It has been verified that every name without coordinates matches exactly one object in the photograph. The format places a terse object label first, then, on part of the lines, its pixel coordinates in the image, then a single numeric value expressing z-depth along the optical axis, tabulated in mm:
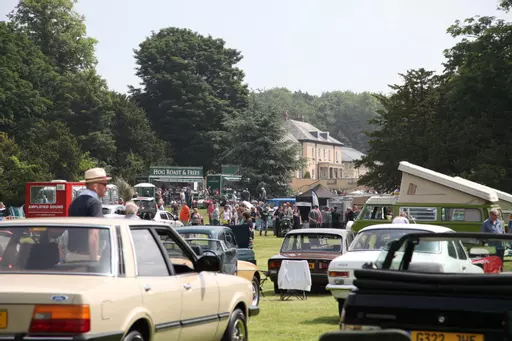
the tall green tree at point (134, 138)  105938
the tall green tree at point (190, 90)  114062
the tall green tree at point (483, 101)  55438
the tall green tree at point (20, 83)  88250
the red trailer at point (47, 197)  47031
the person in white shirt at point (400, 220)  24102
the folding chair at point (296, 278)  20328
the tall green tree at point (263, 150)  96062
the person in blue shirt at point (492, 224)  21430
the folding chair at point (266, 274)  21070
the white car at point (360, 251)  16344
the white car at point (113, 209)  43438
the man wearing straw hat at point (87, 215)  8234
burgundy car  21156
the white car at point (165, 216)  41200
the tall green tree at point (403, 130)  66062
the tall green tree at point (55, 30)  106938
